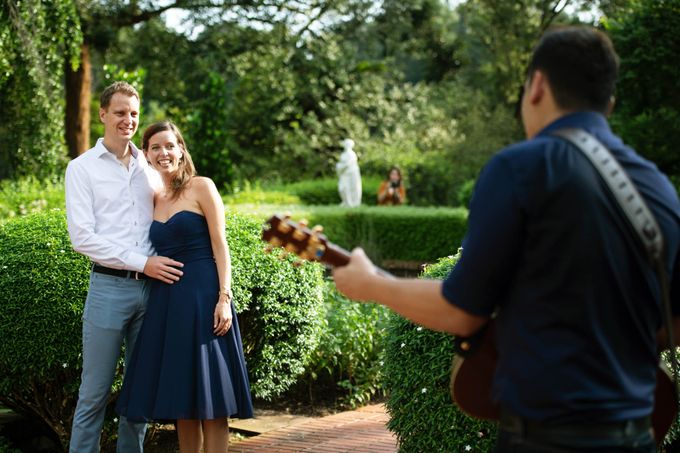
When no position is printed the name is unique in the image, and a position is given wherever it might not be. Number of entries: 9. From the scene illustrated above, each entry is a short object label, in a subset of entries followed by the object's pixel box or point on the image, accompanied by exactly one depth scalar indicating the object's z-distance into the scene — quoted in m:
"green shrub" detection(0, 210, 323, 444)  4.56
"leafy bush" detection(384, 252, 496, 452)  3.71
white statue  19.42
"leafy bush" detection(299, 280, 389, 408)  6.64
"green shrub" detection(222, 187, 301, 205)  17.19
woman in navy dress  3.96
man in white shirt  3.95
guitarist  1.79
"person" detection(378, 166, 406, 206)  19.28
